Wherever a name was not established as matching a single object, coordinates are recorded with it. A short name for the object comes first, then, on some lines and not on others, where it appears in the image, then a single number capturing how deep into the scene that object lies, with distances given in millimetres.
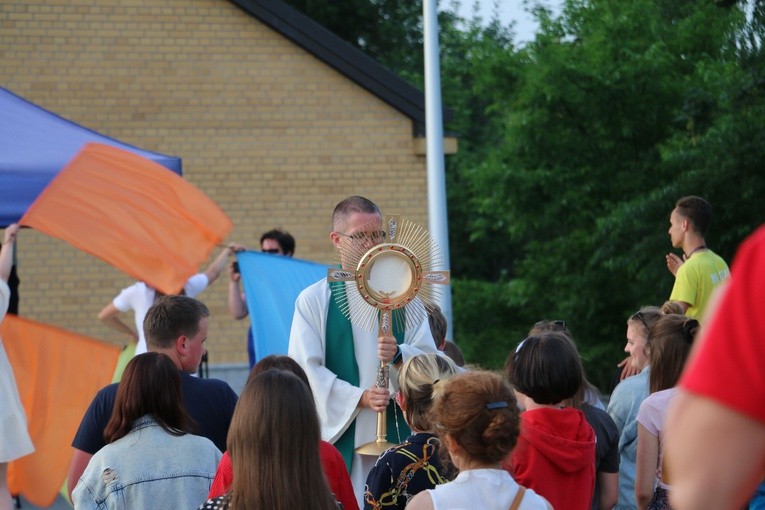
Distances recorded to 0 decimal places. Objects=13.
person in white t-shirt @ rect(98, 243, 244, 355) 16891
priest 9946
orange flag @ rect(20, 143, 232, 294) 14118
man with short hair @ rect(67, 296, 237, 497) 8665
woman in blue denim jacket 7255
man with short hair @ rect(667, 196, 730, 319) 13164
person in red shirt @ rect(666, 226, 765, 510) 2421
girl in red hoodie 7946
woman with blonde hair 7347
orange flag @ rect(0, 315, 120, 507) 14325
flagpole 20120
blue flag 15877
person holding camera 18098
